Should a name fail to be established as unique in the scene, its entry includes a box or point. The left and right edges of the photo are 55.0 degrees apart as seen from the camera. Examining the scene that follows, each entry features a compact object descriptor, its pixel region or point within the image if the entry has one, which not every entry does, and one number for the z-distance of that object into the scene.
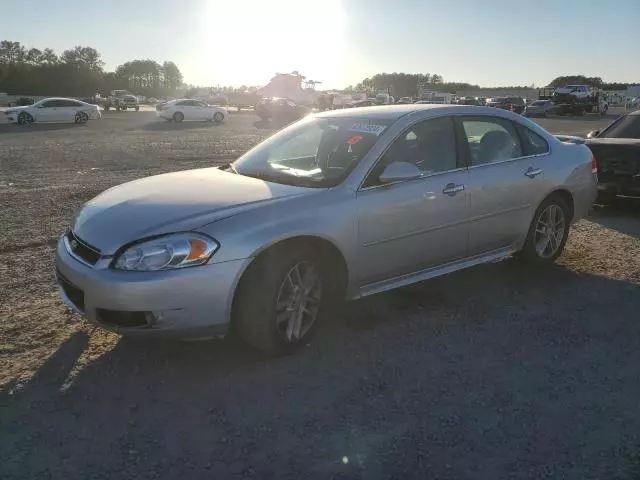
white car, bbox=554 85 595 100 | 50.61
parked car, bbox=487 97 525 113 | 45.56
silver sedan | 3.49
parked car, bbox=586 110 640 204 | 8.04
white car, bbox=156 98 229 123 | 36.88
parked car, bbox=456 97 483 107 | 49.36
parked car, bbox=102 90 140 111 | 55.55
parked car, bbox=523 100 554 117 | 49.78
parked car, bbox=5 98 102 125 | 30.03
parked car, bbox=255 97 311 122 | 40.88
